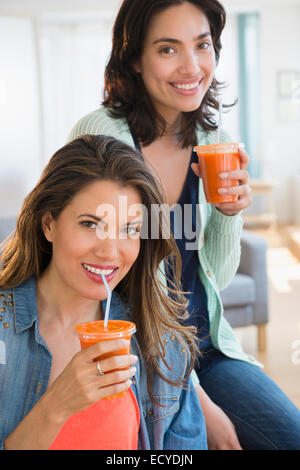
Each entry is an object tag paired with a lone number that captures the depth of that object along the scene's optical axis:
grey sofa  3.46
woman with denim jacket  1.23
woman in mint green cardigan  1.57
